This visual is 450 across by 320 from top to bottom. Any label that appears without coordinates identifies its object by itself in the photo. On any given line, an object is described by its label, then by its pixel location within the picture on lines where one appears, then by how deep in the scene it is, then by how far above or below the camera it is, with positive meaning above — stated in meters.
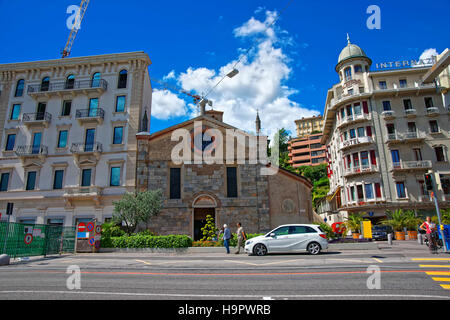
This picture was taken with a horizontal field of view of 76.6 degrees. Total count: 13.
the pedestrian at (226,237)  17.81 -0.69
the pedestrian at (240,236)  17.78 -0.69
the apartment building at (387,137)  35.78 +10.99
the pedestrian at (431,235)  14.27 -0.67
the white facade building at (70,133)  28.19 +9.95
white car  15.59 -0.88
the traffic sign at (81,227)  20.20 +0.10
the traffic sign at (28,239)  16.63 -0.54
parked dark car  28.56 -0.94
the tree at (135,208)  22.45 +1.50
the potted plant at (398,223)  29.81 -0.08
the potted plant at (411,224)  29.70 -0.22
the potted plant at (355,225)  32.38 -0.20
